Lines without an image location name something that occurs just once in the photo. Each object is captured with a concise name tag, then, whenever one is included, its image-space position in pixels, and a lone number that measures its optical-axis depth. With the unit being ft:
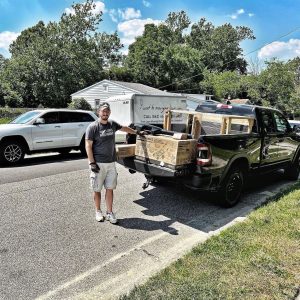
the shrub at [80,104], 106.30
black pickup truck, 17.35
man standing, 16.12
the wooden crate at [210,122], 19.61
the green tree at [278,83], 119.85
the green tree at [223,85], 161.99
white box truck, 53.78
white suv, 31.27
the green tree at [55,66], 113.70
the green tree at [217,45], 233.14
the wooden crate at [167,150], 16.79
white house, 101.14
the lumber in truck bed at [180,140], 16.96
